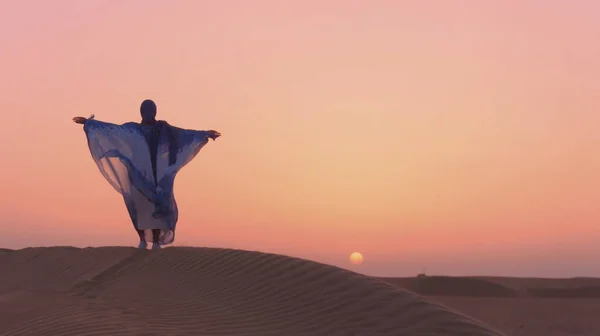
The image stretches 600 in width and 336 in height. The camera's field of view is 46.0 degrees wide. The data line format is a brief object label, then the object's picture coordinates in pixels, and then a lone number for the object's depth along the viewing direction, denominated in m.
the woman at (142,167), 11.46
